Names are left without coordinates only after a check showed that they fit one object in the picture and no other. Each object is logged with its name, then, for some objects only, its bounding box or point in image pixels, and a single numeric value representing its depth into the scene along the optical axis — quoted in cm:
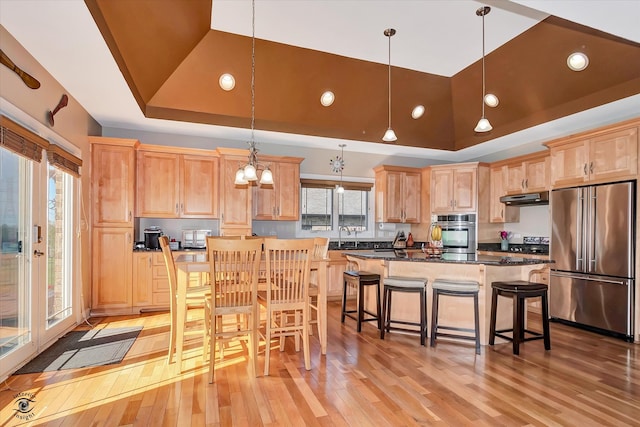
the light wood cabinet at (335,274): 568
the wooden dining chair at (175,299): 294
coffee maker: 489
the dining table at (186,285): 296
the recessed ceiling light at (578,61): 375
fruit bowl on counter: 398
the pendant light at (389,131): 386
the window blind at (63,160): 333
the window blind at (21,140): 248
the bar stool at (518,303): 331
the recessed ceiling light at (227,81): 439
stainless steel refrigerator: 381
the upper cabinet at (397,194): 636
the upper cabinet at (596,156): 383
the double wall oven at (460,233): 604
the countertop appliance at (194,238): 526
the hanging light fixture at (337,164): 634
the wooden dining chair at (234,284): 268
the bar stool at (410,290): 361
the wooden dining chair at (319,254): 335
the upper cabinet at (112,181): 458
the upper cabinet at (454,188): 603
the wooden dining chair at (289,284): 291
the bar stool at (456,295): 341
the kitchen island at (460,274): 362
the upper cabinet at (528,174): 511
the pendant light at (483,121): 343
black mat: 299
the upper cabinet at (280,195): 555
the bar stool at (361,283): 395
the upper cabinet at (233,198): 518
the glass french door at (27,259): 281
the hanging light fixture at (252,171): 328
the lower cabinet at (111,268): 454
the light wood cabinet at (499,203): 583
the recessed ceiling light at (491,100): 490
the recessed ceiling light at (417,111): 548
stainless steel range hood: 507
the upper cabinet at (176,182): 493
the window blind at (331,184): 617
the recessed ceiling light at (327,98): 491
